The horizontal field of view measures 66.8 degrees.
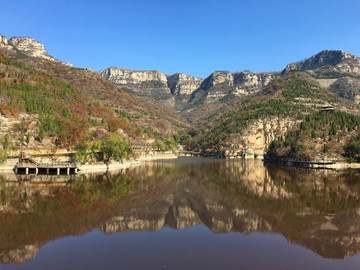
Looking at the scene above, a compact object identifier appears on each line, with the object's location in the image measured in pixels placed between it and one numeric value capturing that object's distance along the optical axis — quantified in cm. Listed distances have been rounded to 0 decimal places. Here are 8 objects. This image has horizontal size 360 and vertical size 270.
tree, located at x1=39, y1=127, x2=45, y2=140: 9600
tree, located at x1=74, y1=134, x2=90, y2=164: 8000
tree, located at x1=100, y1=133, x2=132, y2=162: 8538
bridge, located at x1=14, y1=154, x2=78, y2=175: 7450
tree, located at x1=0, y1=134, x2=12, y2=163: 7529
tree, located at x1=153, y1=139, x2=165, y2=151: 17025
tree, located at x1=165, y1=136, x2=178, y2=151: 17862
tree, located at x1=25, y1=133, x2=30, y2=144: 9192
